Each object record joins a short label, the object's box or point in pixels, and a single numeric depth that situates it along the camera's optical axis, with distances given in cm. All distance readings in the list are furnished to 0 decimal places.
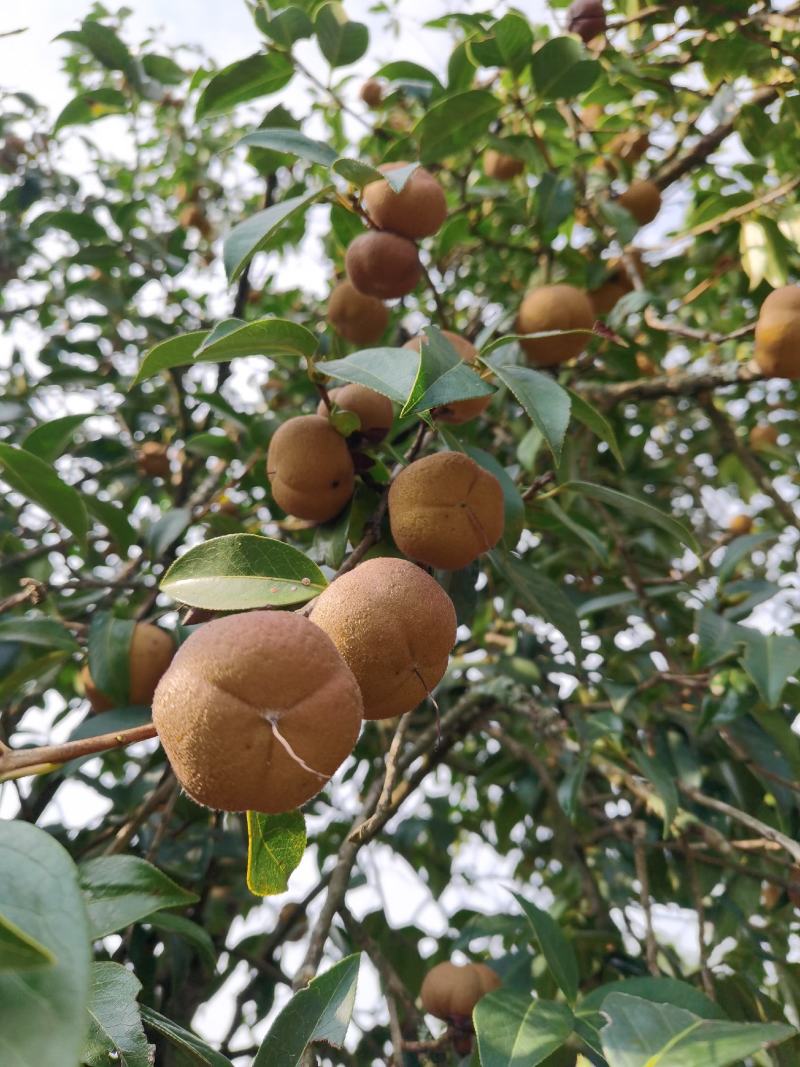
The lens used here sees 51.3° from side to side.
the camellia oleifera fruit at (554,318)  44
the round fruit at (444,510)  26
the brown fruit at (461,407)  32
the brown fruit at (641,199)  56
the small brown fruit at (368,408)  33
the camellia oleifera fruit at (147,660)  40
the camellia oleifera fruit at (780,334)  40
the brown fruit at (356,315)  44
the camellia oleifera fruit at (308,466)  30
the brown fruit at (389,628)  22
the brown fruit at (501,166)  60
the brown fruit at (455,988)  40
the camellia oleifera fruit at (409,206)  38
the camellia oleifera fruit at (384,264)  38
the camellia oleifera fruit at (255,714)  18
